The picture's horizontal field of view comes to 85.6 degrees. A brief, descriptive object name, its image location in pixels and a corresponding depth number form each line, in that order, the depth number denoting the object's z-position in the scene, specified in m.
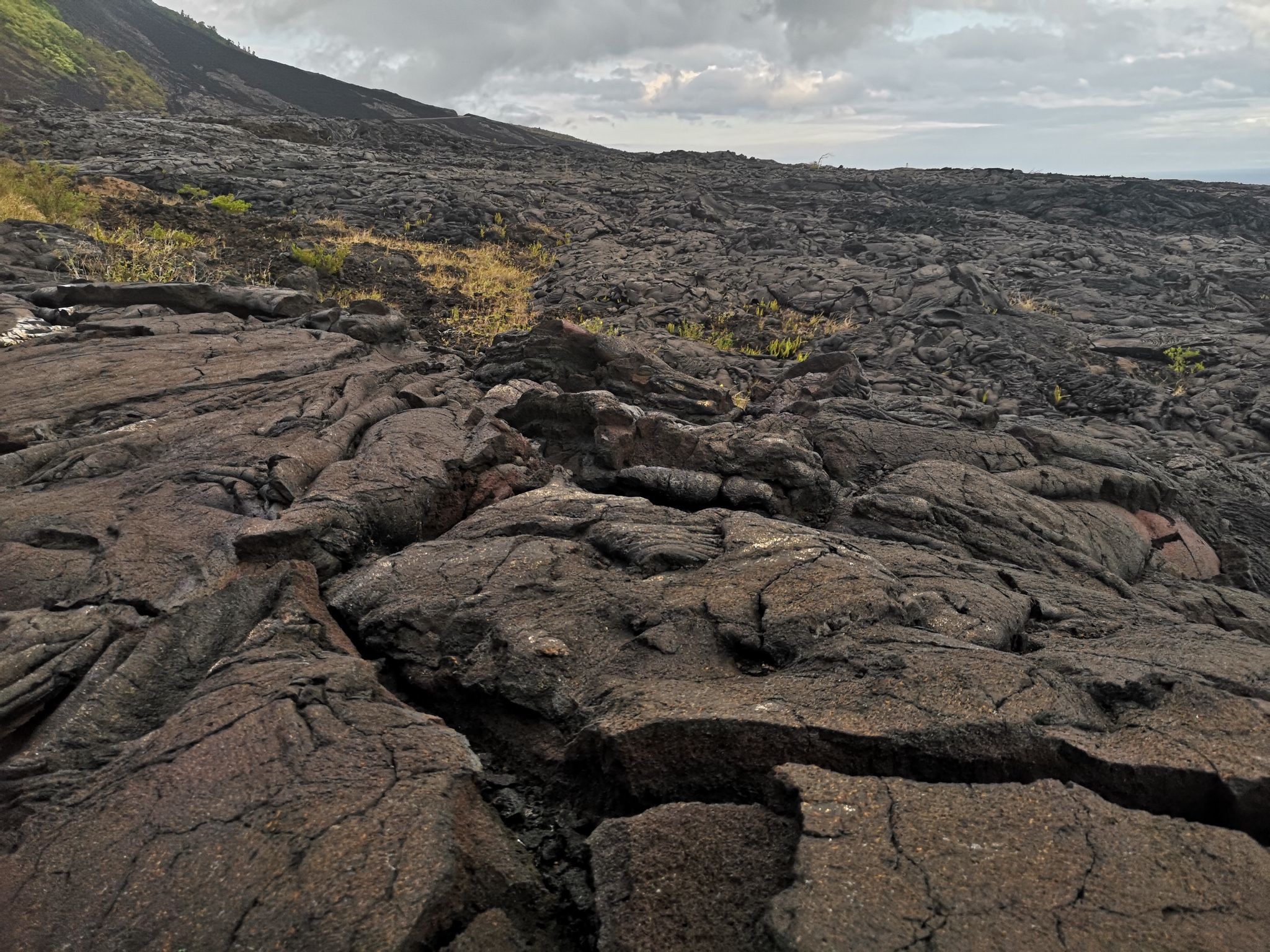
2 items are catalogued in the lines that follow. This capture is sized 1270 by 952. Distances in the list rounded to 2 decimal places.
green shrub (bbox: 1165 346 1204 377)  17.17
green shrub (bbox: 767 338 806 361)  18.25
